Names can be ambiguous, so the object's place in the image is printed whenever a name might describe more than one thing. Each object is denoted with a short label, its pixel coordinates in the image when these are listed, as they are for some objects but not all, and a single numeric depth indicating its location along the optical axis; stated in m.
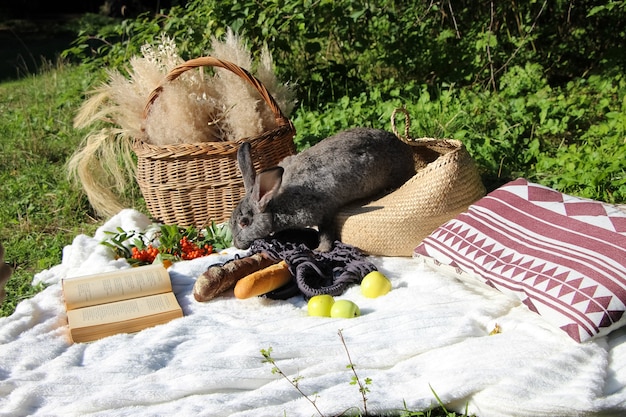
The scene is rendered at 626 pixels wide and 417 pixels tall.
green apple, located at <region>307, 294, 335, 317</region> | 3.32
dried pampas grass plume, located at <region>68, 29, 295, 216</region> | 4.57
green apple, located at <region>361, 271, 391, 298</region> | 3.47
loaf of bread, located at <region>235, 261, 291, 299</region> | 3.48
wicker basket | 4.44
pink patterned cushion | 2.87
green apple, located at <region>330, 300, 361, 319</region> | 3.26
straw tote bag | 3.88
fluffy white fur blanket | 2.60
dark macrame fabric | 3.57
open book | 3.26
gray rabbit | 3.95
